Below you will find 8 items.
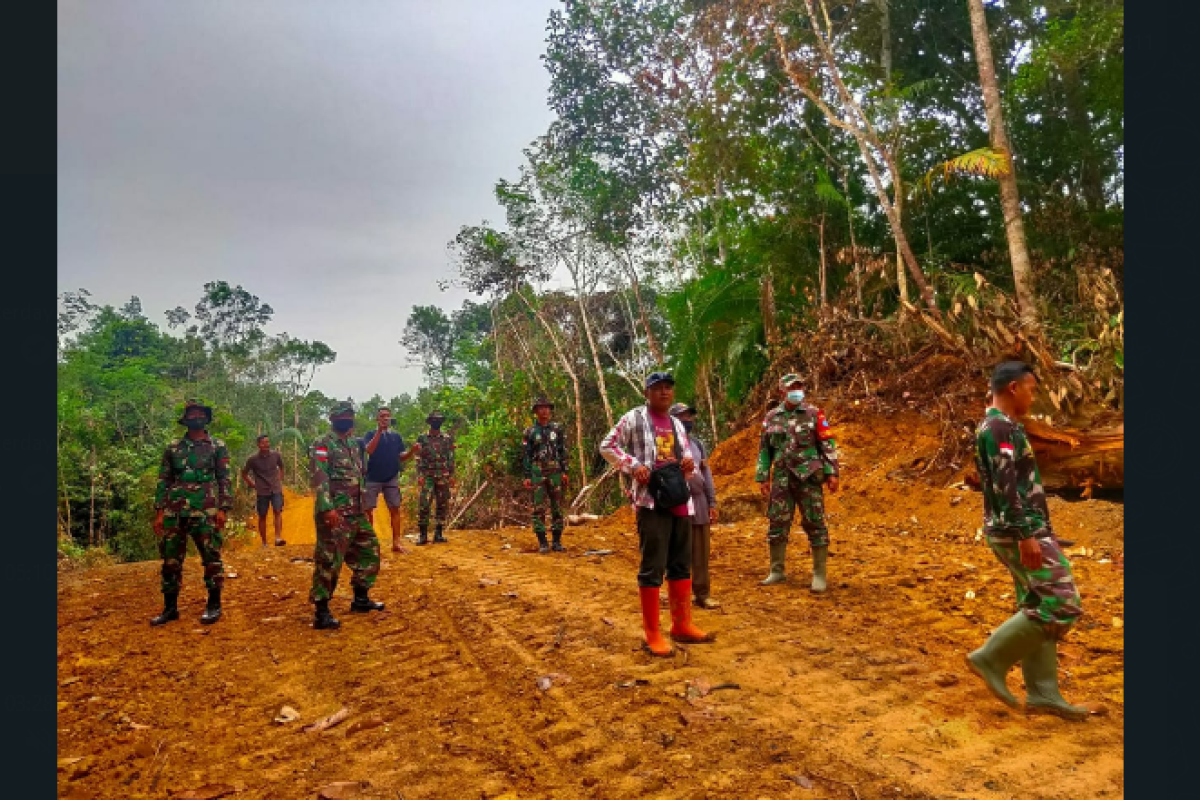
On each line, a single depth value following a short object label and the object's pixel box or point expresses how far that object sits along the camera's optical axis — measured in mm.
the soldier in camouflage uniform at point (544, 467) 10203
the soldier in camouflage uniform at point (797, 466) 6262
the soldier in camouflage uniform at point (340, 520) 6195
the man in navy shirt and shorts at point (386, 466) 9945
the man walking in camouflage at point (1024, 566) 3564
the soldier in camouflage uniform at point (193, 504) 6406
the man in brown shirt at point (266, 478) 12297
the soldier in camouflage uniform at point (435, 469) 11148
